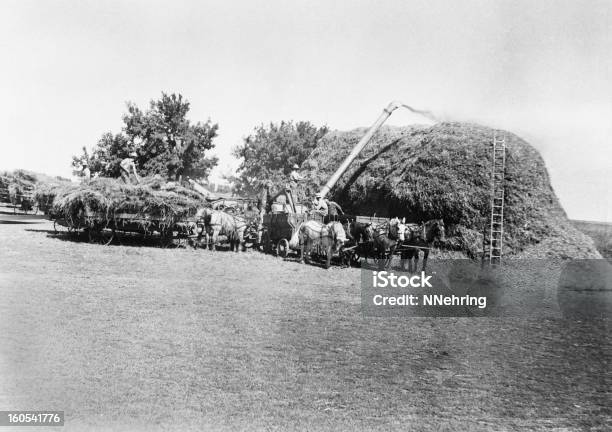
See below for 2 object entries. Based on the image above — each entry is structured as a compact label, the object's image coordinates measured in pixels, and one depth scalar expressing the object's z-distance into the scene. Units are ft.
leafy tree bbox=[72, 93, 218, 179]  116.37
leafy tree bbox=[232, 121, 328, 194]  168.96
